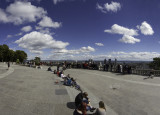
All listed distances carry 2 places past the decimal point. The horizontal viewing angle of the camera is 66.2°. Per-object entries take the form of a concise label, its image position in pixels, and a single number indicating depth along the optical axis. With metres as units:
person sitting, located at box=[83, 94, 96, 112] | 5.76
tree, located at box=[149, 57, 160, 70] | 47.83
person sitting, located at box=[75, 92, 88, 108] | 5.79
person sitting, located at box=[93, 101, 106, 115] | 4.53
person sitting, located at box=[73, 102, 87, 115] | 4.84
